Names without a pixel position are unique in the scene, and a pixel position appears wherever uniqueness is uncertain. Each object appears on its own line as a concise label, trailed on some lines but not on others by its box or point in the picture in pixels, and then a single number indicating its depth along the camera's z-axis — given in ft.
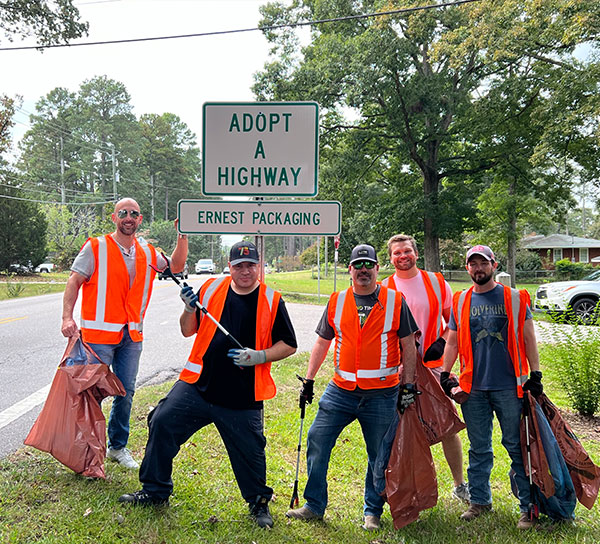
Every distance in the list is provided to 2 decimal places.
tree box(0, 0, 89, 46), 52.49
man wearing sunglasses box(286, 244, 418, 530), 10.89
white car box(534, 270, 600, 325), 43.39
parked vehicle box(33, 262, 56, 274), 149.83
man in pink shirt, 12.35
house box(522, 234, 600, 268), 156.66
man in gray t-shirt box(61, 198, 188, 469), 12.64
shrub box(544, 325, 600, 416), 18.06
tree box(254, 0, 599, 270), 53.67
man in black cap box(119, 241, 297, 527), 10.56
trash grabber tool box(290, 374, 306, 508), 11.34
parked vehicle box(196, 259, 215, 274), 151.33
